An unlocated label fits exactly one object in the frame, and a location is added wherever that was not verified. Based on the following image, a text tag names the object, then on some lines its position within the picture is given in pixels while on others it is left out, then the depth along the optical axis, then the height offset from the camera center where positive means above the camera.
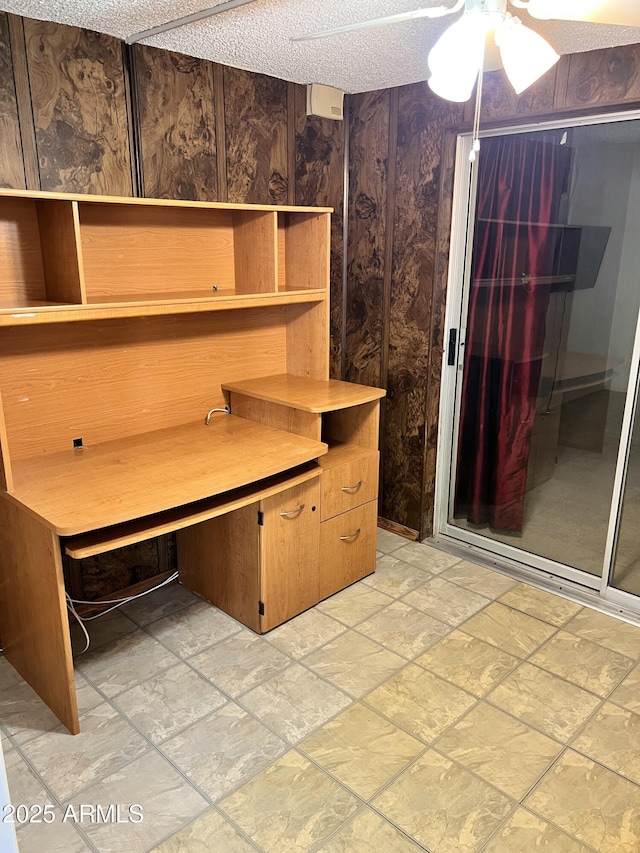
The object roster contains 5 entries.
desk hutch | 2.14 -0.69
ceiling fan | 1.42 +0.49
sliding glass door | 2.75 -0.46
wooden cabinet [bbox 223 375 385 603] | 2.81 -0.95
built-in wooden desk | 2.02 -0.81
